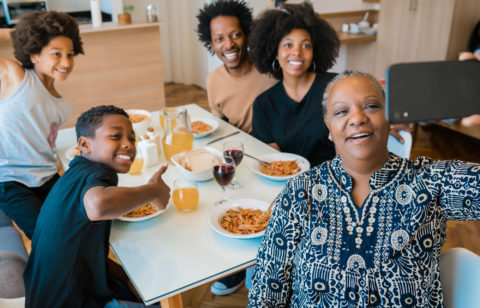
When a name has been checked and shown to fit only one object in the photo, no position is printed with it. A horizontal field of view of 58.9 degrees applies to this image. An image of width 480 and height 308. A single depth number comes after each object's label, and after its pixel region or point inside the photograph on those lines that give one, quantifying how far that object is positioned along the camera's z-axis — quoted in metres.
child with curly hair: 1.96
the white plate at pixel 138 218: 1.44
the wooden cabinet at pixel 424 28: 4.49
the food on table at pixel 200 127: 2.24
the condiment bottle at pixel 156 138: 2.00
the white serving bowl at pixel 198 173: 1.70
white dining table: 1.19
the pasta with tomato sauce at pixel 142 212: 1.48
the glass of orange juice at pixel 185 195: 1.50
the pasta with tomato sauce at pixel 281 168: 1.75
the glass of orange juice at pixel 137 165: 1.84
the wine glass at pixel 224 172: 1.52
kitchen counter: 4.04
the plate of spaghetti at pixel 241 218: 1.36
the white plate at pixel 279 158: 1.70
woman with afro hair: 2.11
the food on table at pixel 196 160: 1.78
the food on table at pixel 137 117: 2.28
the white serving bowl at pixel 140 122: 2.21
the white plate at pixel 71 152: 1.98
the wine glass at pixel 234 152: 1.70
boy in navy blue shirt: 1.29
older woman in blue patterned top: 1.03
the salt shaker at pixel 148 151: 1.88
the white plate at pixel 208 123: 2.21
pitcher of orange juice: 1.90
